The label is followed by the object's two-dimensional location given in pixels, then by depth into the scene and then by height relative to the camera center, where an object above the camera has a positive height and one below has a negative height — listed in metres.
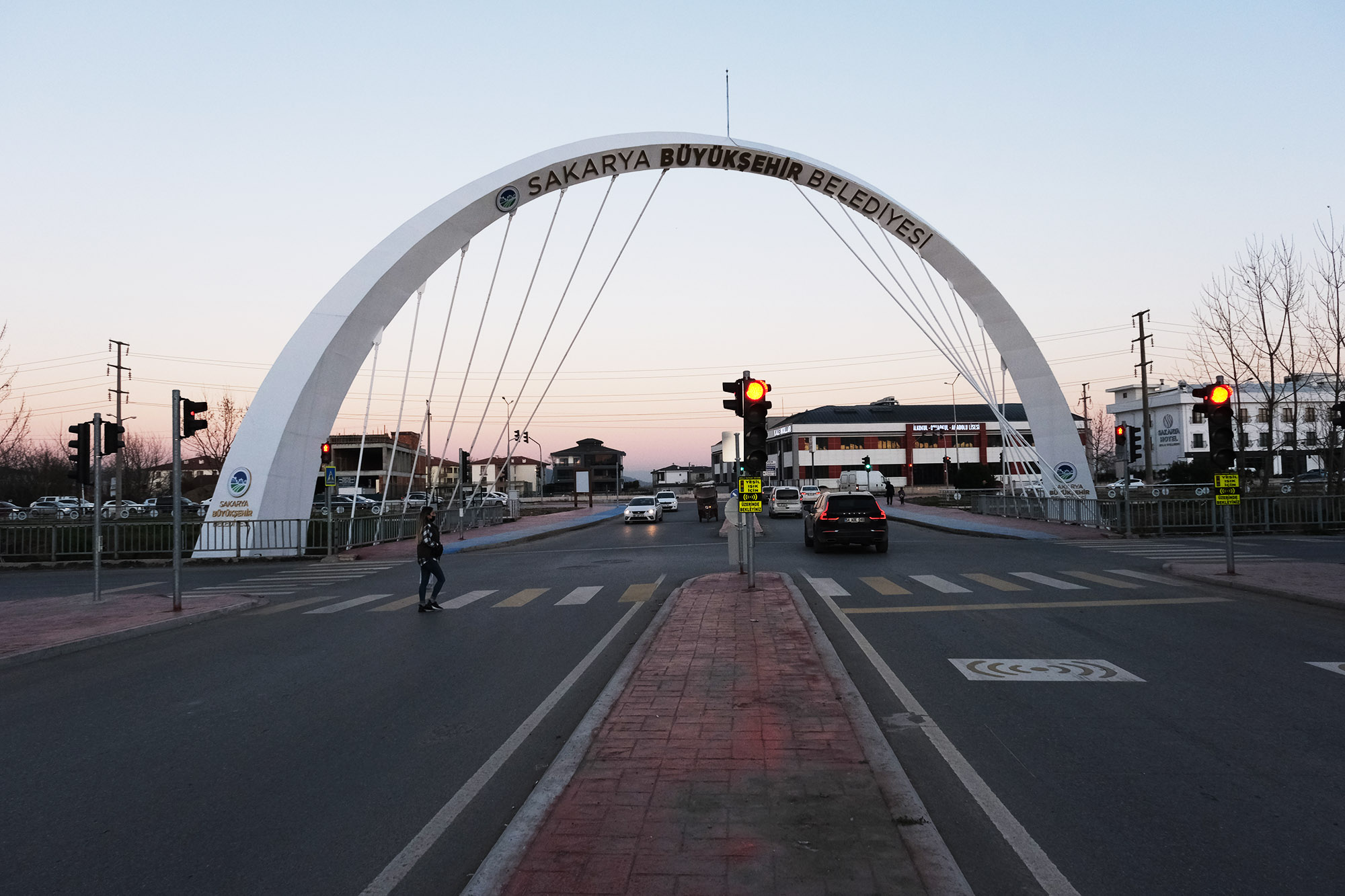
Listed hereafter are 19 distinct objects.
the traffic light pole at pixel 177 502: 13.77 -0.38
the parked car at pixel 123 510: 47.91 -1.98
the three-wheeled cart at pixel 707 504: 45.50 -1.73
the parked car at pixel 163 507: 48.16 -1.77
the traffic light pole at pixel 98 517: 14.97 -0.65
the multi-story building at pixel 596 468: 131.25 +1.09
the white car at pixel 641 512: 45.69 -2.12
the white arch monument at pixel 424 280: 25.81 +5.99
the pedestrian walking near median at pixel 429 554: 13.51 -1.28
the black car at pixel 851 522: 21.89 -1.36
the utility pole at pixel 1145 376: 41.81 +4.73
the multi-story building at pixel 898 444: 94.56 +3.06
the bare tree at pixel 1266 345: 30.59 +4.56
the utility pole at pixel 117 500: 25.55 -1.11
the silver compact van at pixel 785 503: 46.78 -1.75
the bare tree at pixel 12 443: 34.28 +1.79
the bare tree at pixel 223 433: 68.75 +3.80
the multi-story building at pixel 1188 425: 76.69 +4.21
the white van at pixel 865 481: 64.19 -0.89
